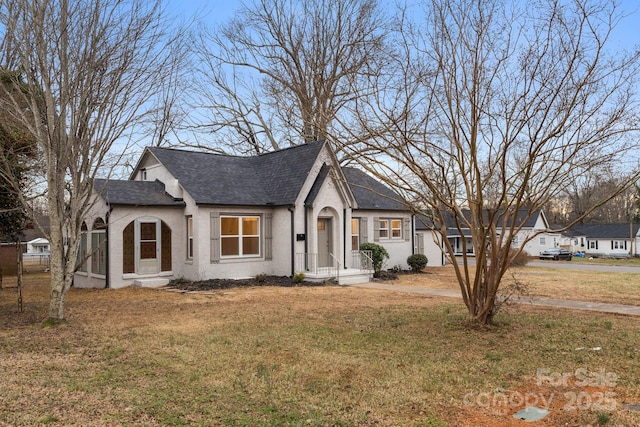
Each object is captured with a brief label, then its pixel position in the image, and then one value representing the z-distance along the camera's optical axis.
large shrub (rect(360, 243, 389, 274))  21.80
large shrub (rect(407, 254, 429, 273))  24.53
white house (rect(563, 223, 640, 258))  55.88
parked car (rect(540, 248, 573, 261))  44.19
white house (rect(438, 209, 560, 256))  52.25
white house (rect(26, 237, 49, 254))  64.62
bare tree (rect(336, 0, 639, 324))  8.30
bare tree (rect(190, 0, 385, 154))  27.70
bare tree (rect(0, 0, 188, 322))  9.70
